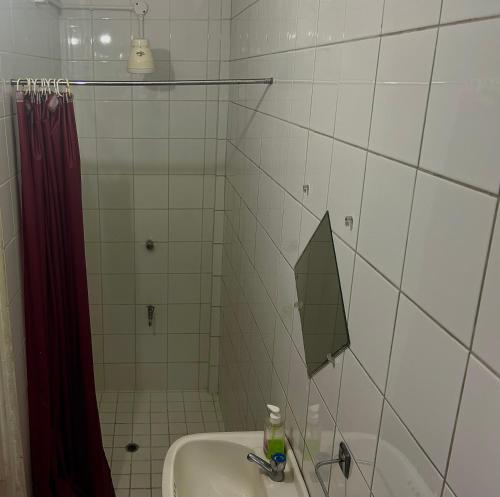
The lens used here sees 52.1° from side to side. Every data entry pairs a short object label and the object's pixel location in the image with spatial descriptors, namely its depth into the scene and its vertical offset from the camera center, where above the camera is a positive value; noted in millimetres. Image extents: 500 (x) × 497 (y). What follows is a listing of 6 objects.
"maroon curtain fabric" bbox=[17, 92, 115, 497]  1811 -838
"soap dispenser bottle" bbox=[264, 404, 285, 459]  1448 -920
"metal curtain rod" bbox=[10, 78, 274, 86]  1724 +27
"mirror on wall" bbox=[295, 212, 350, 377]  1130 -462
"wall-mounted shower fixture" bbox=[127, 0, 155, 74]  2457 +151
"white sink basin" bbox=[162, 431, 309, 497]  1470 -1057
